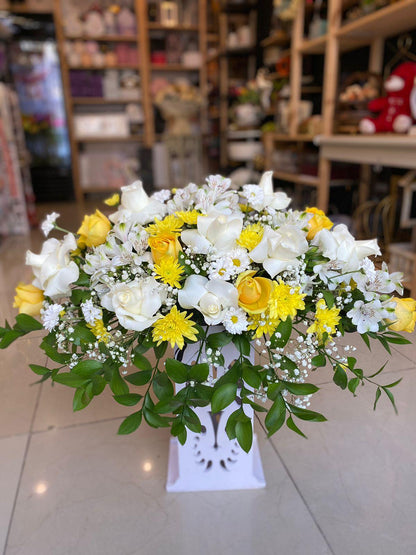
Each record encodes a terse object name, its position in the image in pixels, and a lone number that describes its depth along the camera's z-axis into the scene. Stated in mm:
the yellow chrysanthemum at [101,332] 639
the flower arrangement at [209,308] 592
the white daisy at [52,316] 618
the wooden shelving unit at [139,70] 4871
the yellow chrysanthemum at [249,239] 634
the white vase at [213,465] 856
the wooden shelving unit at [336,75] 1820
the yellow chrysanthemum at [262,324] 599
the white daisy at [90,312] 606
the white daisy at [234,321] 580
